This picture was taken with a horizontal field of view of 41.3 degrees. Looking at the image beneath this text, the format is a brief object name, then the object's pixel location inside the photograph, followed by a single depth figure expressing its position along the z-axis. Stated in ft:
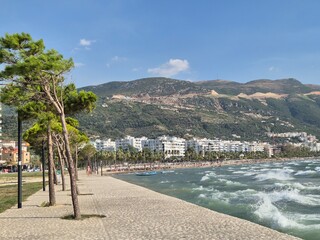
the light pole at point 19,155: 62.01
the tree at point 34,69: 47.73
